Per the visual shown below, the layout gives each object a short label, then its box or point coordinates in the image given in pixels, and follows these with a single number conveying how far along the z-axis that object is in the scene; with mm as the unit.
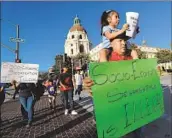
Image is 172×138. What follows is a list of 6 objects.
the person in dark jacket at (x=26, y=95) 2889
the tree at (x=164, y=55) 29928
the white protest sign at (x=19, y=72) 2033
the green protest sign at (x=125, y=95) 943
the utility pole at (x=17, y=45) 7034
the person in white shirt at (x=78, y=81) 5604
